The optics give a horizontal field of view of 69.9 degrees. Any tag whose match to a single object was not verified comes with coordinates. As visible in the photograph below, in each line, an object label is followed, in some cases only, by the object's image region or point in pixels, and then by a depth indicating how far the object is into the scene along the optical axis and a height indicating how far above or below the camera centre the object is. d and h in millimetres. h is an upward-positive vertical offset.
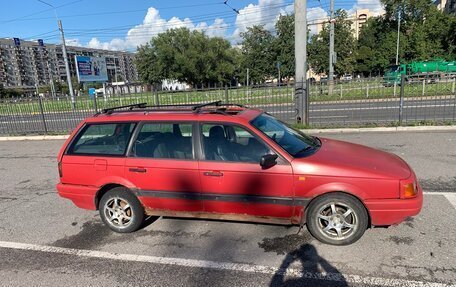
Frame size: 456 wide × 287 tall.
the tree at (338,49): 40906 +3354
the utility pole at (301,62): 11031 +499
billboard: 33094 +2052
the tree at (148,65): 59906 +3707
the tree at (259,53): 53406 +4154
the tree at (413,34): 49344 +5659
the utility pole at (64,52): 27953 +3246
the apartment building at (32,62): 130125 +12449
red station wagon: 3430 -1034
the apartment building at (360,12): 106288 +19710
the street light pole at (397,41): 51909 +4668
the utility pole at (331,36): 20895 +2507
